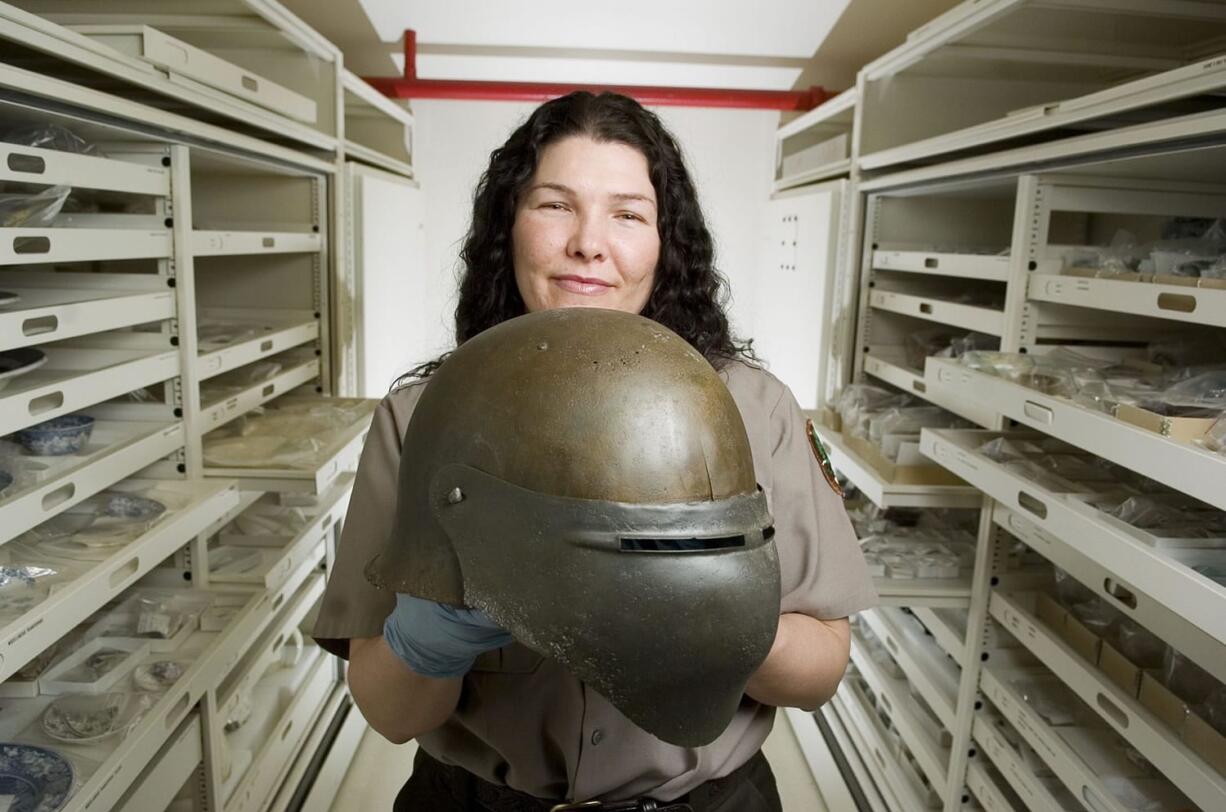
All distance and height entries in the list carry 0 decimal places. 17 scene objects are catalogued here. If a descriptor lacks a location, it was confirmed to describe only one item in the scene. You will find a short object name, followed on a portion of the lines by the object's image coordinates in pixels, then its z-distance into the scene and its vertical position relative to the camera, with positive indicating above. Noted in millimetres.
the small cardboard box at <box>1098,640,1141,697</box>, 1439 -656
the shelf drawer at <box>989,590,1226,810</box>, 1201 -691
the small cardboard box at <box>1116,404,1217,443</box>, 1146 -172
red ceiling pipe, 3881 +881
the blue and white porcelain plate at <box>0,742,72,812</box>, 1269 -809
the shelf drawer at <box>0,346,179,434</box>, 1289 -219
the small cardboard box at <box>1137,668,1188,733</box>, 1318 -650
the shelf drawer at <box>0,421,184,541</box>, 1299 -375
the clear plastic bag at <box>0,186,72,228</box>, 1364 +85
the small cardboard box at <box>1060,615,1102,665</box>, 1595 -668
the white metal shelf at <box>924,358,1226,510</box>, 1038 -197
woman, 974 -377
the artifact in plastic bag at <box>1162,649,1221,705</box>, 1431 -651
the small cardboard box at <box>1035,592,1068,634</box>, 1750 -677
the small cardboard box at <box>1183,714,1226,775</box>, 1219 -653
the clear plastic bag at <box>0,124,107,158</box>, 1494 +220
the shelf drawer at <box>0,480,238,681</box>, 1130 -495
